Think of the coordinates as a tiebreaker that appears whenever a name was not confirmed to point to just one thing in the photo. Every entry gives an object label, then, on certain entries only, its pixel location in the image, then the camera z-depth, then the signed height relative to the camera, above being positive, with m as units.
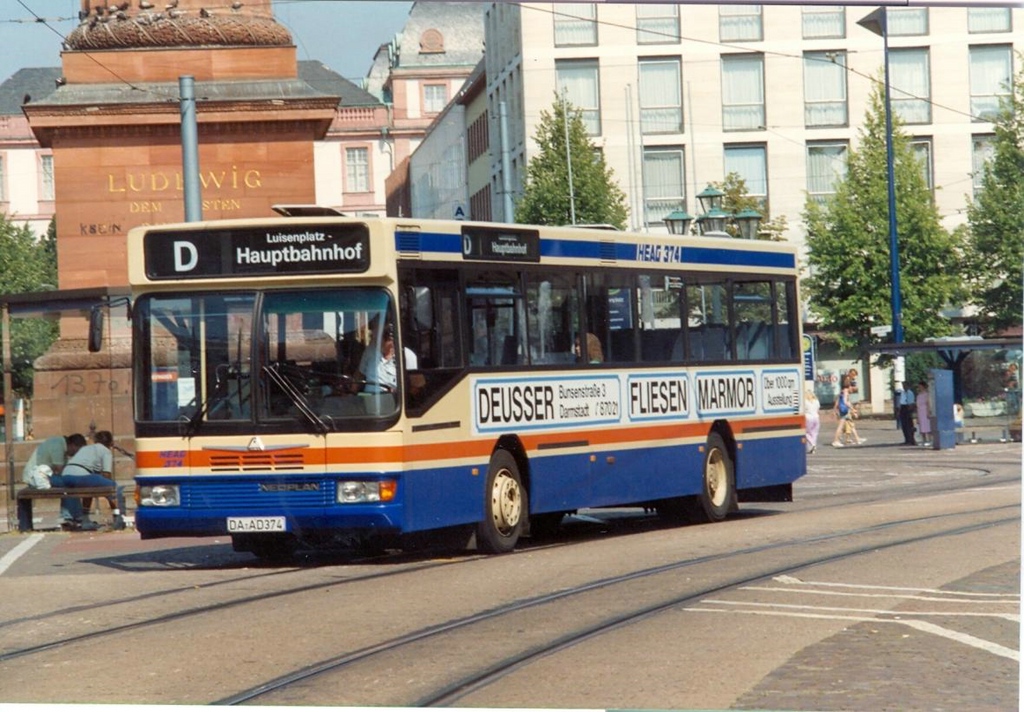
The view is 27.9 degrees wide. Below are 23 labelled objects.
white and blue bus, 15.40 +0.23
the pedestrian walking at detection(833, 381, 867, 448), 45.12 -0.56
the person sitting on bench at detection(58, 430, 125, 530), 22.95 -0.61
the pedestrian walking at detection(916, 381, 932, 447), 42.68 -0.63
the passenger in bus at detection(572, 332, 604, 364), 18.23 +0.44
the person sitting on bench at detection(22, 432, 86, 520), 23.59 -0.42
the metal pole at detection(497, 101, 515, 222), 35.02 +4.36
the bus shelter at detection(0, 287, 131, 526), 26.44 +0.43
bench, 22.38 -0.78
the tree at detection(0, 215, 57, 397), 77.12 +6.38
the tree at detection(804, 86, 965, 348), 60.12 +4.14
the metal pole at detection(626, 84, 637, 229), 57.53 +7.17
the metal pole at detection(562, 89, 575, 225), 54.47 +6.47
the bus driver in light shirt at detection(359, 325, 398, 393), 15.41 +0.29
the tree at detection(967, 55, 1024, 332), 53.22 +4.24
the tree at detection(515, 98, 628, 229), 54.59 +5.83
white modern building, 55.44 +8.73
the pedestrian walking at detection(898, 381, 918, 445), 43.84 -0.51
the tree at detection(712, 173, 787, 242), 60.78 +5.68
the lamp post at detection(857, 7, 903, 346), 53.41 +3.47
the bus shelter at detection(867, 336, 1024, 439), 41.28 +0.54
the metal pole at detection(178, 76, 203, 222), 24.56 +3.16
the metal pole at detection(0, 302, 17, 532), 23.03 +0.08
